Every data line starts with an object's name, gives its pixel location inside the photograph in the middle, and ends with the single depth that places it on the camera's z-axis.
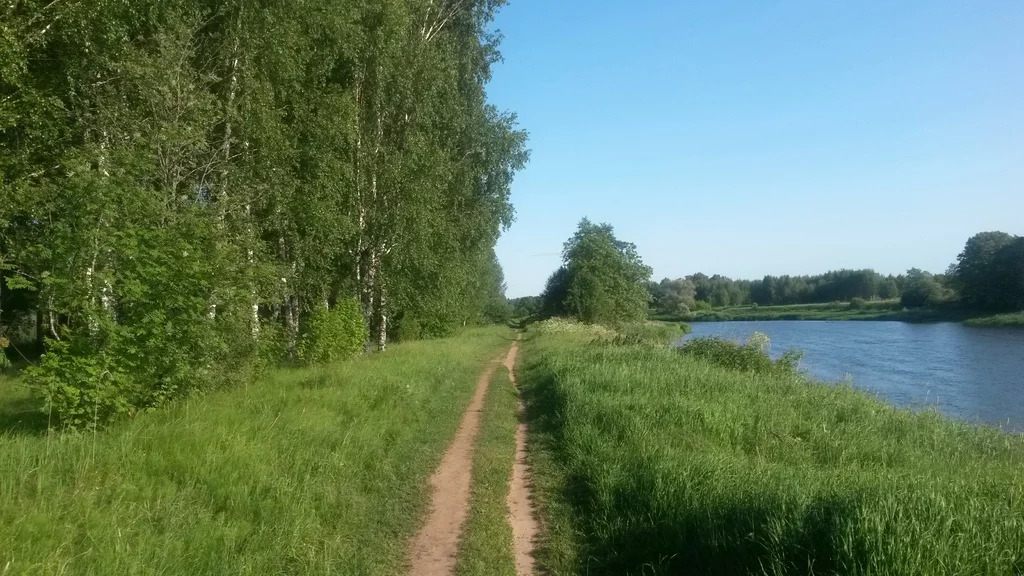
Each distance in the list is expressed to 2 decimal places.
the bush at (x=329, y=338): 18.27
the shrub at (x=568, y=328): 42.47
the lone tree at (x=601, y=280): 59.31
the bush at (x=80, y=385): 8.37
